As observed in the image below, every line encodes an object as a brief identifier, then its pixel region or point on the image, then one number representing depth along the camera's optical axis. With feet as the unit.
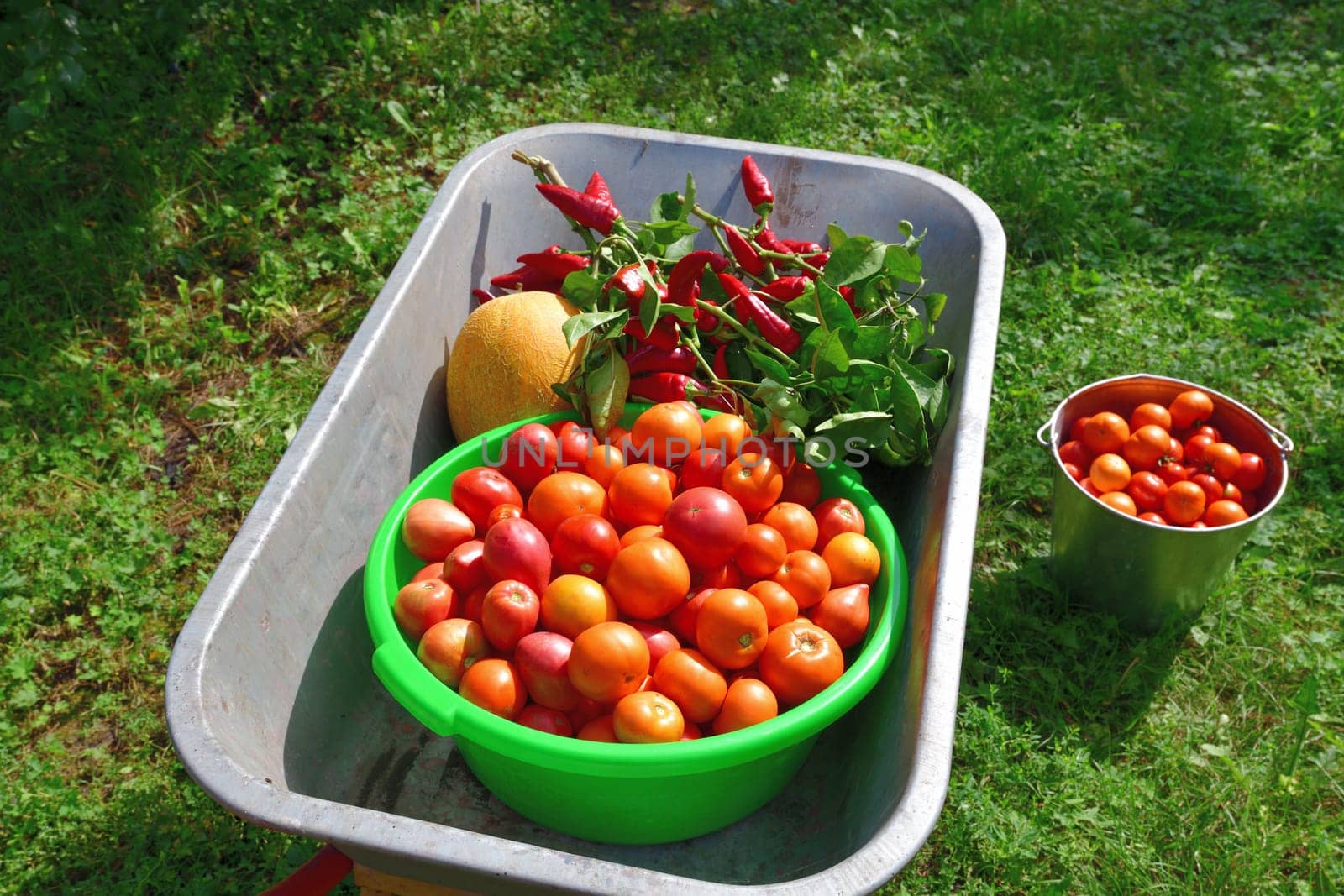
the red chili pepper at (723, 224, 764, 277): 7.76
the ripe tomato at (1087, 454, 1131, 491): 8.40
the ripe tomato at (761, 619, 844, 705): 5.48
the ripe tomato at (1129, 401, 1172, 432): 8.79
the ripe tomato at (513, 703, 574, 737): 5.45
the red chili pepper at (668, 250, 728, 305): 7.16
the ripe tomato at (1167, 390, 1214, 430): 8.75
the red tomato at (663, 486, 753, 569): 5.83
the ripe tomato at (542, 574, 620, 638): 5.59
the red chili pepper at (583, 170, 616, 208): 8.07
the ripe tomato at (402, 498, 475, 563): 6.23
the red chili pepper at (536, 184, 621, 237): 7.76
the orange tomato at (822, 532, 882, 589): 6.07
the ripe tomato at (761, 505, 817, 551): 6.25
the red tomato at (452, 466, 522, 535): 6.40
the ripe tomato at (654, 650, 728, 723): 5.46
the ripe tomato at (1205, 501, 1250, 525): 8.03
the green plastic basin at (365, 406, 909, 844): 5.06
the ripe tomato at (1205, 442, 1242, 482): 8.46
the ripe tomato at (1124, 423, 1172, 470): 8.54
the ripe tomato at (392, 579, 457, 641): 5.79
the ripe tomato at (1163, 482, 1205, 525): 8.11
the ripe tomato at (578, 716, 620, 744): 5.42
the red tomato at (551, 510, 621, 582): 5.91
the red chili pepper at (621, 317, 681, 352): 7.28
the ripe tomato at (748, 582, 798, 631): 5.82
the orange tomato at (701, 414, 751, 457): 6.57
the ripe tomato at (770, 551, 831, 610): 5.93
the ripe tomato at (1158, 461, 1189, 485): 8.50
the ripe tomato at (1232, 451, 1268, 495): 8.45
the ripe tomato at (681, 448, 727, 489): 6.45
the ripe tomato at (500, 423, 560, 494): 6.66
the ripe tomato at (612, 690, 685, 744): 5.17
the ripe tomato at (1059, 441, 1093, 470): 8.80
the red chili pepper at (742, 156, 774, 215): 8.09
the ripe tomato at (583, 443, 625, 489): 6.64
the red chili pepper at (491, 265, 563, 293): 7.96
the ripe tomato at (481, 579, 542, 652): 5.53
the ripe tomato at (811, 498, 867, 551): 6.37
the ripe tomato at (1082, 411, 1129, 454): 8.66
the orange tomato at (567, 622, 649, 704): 5.23
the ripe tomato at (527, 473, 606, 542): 6.16
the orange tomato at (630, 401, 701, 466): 6.55
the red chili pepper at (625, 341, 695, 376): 7.37
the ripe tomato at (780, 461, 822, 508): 6.70
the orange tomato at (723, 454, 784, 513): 6.27
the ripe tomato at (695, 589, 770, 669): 5.50
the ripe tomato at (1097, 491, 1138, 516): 8.27
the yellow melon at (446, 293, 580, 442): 7.18
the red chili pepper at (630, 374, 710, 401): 7.32
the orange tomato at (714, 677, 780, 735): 5.38
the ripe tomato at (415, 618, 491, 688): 5.56
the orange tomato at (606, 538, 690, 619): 5.64
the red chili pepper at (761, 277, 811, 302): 7.48
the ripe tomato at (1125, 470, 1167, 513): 8.39
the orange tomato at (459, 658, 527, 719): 5.41
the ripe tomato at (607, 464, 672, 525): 6.21
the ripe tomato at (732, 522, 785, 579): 6.00
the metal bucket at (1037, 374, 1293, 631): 8.04
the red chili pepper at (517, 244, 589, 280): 7.74
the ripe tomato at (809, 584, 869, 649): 5.89
